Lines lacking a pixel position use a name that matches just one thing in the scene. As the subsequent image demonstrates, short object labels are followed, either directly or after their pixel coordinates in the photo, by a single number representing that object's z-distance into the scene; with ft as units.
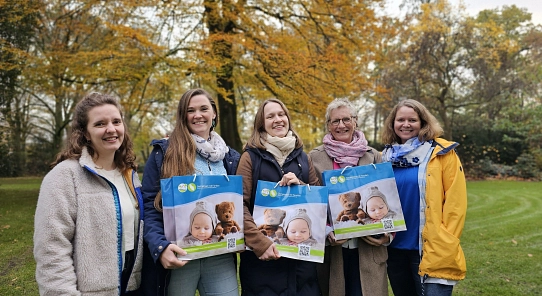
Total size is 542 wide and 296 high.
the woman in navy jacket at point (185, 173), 7.44
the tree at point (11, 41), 31.65
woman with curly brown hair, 6.40
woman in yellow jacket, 8.82
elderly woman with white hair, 9.11
